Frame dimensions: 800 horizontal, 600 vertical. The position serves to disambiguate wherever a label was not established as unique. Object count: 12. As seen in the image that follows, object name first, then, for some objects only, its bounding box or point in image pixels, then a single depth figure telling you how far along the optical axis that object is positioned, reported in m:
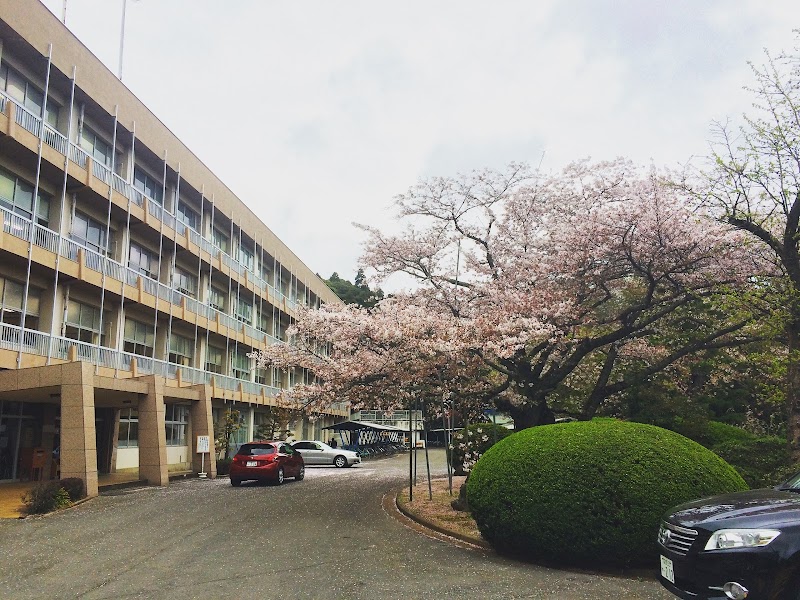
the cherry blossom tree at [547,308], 13.51
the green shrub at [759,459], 10.69
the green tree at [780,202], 10.90
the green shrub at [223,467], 27.59
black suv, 4.86
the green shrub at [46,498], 13.90
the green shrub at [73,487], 15.45
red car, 21.02
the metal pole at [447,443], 15.28
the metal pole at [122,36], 26.80
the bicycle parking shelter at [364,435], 43.22
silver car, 33.97
